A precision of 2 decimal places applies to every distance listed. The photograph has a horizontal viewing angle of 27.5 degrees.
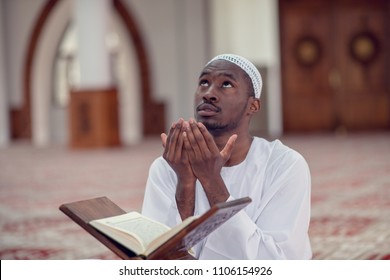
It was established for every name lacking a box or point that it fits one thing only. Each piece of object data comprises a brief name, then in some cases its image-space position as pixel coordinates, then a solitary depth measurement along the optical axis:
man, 1.92
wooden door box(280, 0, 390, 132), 13.72
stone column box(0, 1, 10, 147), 14.82
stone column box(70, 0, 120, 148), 10.92
